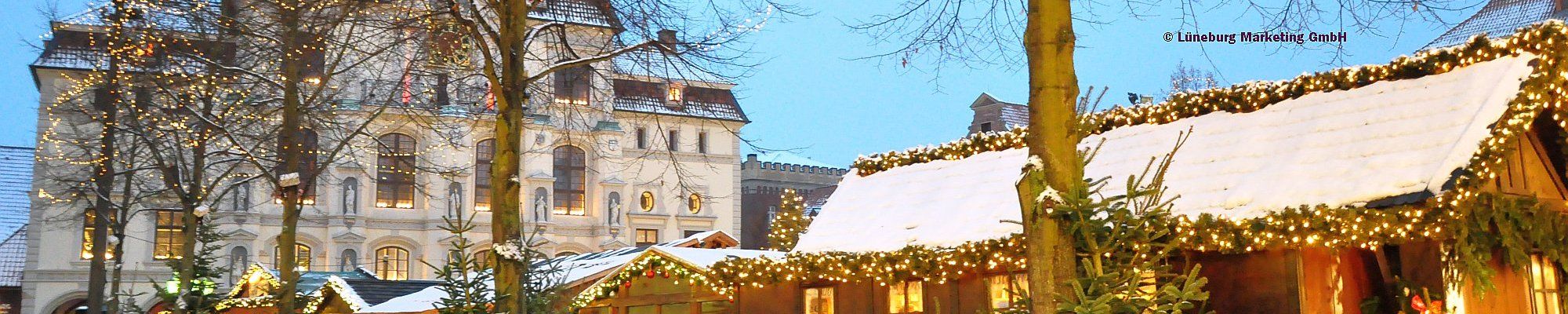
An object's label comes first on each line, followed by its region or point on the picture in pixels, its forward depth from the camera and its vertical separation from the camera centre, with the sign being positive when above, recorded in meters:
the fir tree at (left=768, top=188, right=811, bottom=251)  21.03 +1.69
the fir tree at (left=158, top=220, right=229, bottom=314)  17.83 +0.74
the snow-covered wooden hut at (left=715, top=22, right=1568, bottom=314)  10.11 +1.06
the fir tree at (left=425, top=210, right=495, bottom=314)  12.12 +0.48
